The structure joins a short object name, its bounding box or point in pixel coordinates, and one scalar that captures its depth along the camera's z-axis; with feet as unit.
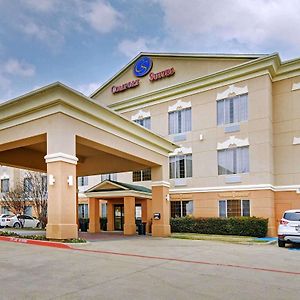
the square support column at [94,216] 89.27
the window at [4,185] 143.37
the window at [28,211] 128.94
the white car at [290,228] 51.06
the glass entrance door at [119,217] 98.43
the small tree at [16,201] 119.85
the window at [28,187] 117.29
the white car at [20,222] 108.17
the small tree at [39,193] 101.54
